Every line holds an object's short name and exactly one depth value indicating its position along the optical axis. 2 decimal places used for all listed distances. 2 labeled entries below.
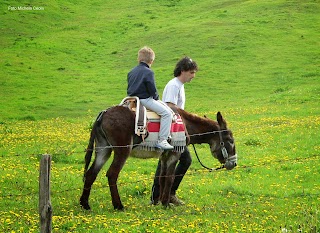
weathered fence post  12.63
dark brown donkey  17.94
